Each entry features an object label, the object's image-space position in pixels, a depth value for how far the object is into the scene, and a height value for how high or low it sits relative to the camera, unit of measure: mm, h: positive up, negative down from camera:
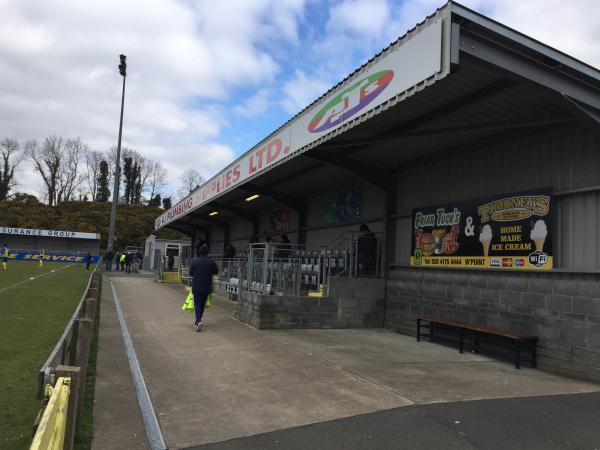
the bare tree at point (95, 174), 93850 +15885
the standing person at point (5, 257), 27936 -369
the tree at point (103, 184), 93250 +13843
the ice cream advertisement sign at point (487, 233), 8445 +796
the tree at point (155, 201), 95712 +11337
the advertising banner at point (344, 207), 14422 +1870
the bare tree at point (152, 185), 98125 +14873
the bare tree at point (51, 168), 86562 +15305
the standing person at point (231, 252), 23016 +459
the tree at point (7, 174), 83750 +13585
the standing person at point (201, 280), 10406 -419
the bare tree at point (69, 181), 88125 +13363
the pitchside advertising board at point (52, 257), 48375 -402
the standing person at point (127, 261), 34719 -305
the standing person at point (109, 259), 34675 -211
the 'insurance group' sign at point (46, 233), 59844 +2548
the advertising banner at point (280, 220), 19636 +1842
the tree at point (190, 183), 96438 +15327
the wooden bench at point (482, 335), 8133 -1134
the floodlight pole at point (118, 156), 32375 +6733
